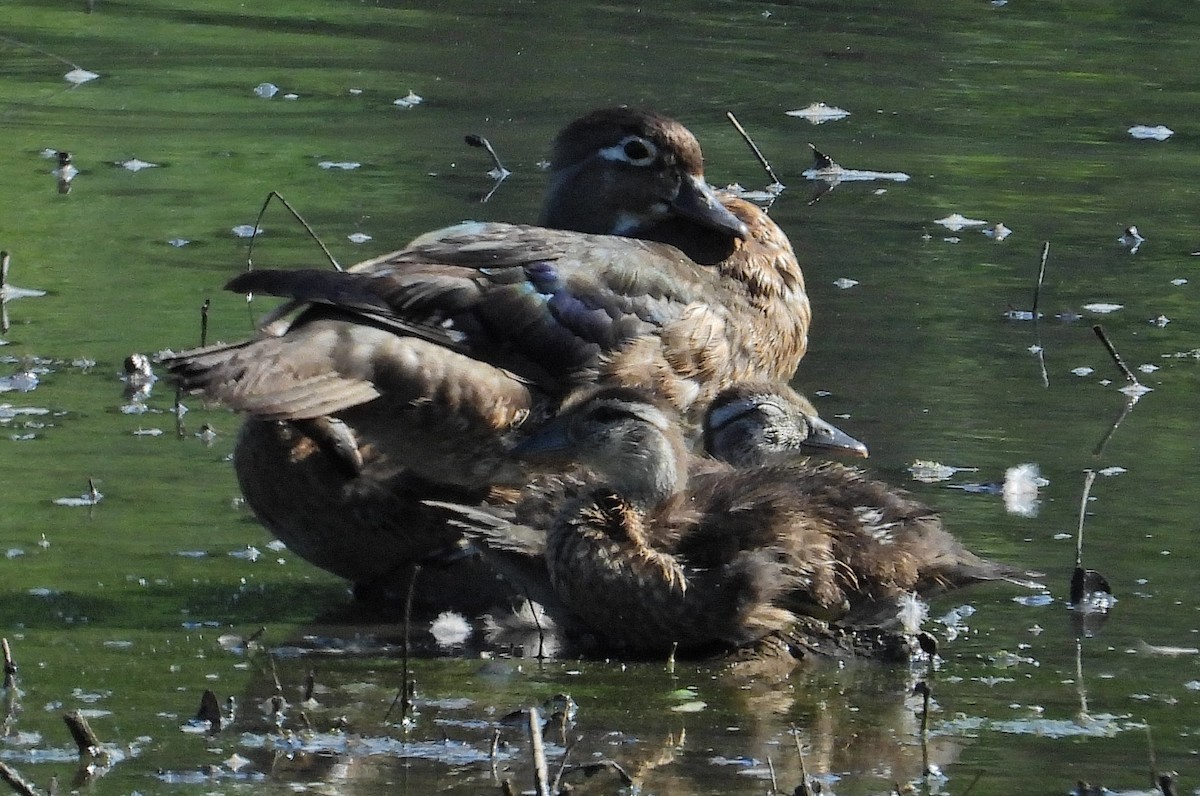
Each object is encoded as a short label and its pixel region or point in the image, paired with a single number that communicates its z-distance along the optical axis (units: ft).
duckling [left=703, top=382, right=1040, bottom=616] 38.11
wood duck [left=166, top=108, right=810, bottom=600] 40.09
